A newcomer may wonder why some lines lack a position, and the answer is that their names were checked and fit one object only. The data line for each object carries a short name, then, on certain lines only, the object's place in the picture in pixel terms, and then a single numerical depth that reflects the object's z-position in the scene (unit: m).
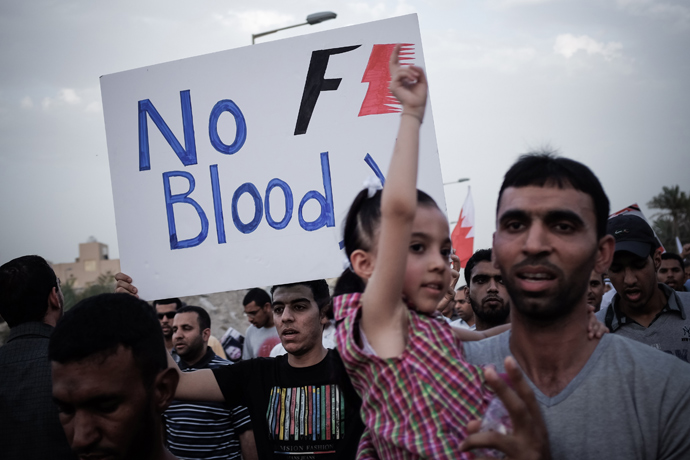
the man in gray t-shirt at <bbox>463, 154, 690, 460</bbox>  1.80
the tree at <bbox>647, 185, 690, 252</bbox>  36.88
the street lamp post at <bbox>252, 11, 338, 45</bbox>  9.27
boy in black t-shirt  3.08
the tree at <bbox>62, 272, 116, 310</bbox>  27.92
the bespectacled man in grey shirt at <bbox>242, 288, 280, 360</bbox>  7.82
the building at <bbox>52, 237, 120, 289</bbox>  59.28
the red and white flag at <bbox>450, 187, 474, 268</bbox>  7.90
